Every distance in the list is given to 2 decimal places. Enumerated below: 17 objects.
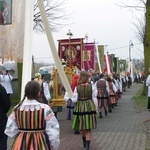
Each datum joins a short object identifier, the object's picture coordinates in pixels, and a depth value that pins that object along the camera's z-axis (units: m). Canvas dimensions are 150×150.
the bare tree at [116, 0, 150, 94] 23.33
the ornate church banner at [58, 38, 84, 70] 16.77
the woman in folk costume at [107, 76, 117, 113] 17.84
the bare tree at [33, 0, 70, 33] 25.82
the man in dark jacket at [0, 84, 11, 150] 6.59
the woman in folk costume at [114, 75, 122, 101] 22.02
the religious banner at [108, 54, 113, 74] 26.90
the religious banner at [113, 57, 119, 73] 32.13
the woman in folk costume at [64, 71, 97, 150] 8.60
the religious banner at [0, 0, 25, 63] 5.78
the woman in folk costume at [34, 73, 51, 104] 12.30
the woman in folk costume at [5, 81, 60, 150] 5.04
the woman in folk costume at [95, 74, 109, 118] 15.39
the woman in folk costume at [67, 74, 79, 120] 12.13
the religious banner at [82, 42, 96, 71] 20.62
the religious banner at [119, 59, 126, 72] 46.41
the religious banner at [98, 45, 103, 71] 23.27
